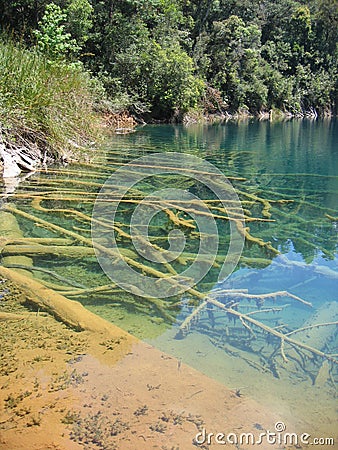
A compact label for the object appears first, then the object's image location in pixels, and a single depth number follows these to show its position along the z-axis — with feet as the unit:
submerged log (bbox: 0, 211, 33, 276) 12.17
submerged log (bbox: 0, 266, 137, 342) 9.09
